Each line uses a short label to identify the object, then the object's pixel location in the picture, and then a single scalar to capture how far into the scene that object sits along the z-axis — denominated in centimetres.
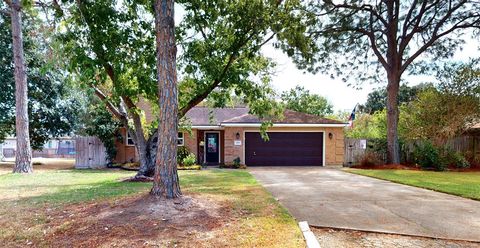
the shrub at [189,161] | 1719
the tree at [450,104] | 1722
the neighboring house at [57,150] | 3112
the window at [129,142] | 1990
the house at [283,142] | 1880
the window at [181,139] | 1995
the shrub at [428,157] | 1688
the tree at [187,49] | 887
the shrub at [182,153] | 1786
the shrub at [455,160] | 1722
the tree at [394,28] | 1789
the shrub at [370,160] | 1803
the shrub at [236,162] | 1776
